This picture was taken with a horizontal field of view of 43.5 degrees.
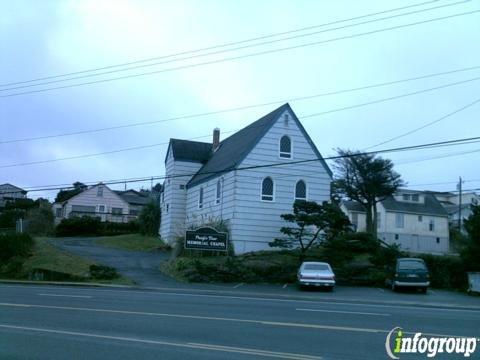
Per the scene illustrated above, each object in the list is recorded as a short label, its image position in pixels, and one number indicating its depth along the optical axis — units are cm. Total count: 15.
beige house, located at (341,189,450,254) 6581
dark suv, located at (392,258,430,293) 2831
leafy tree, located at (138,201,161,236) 5116
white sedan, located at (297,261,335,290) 2741
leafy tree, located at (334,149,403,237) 5428
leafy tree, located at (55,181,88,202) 9429
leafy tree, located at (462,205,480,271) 3044
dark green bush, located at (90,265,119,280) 3064
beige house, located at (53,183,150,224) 8044
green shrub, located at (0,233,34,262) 3634
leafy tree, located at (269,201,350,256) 3234
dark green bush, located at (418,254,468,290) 3105
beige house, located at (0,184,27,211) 10288
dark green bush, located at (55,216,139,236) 5706
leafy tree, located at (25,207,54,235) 5509
